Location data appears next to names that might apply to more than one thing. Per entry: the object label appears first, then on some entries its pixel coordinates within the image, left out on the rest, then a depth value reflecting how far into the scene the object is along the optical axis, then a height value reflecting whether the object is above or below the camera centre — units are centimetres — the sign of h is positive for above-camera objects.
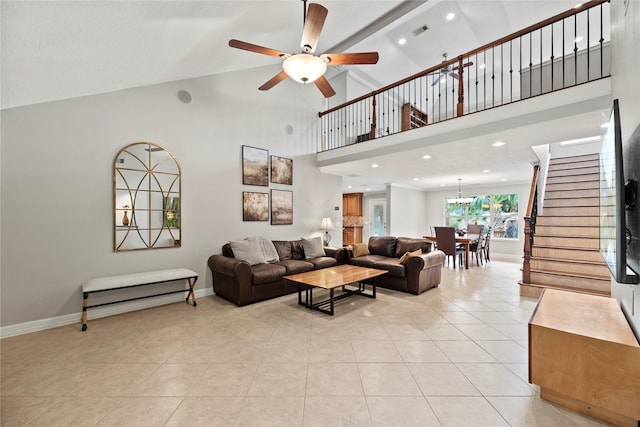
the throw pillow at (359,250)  532 -78
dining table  644 -78
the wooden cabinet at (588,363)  150 -94
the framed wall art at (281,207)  533 +11
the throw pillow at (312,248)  515 -72
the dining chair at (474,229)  749 -50
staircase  391 -46
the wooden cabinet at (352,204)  1096 +35
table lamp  612 -33
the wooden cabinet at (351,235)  1018 -90
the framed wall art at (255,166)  485 +89
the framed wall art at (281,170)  534 +89
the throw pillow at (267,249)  452 -66
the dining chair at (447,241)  631 -71
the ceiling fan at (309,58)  264 +170
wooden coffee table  338 -93
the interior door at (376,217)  1087 -21
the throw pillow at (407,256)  439 -74
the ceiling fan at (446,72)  500 +275
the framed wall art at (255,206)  486 +12
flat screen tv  142 +4
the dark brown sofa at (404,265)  424 -92
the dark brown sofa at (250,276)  371 -98
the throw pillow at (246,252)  423 -65
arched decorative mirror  351 +20
